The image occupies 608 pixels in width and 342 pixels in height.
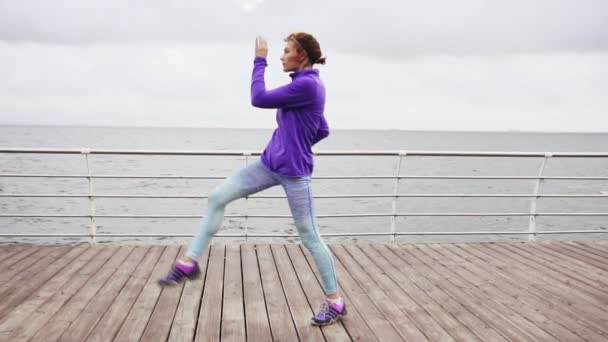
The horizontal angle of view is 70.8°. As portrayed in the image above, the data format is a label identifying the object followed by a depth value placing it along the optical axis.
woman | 2.16
